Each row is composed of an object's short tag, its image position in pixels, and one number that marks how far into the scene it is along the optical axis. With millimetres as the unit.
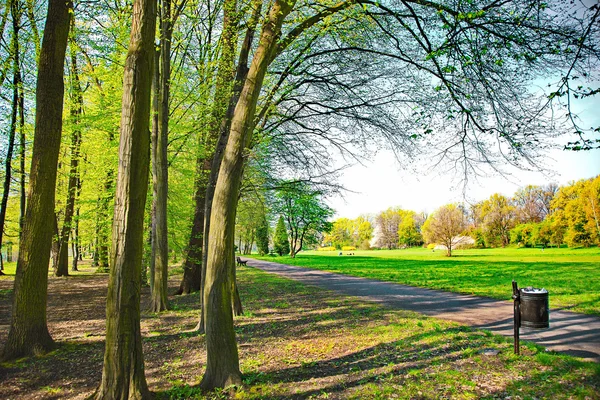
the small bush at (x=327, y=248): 87962
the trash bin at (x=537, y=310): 5156
